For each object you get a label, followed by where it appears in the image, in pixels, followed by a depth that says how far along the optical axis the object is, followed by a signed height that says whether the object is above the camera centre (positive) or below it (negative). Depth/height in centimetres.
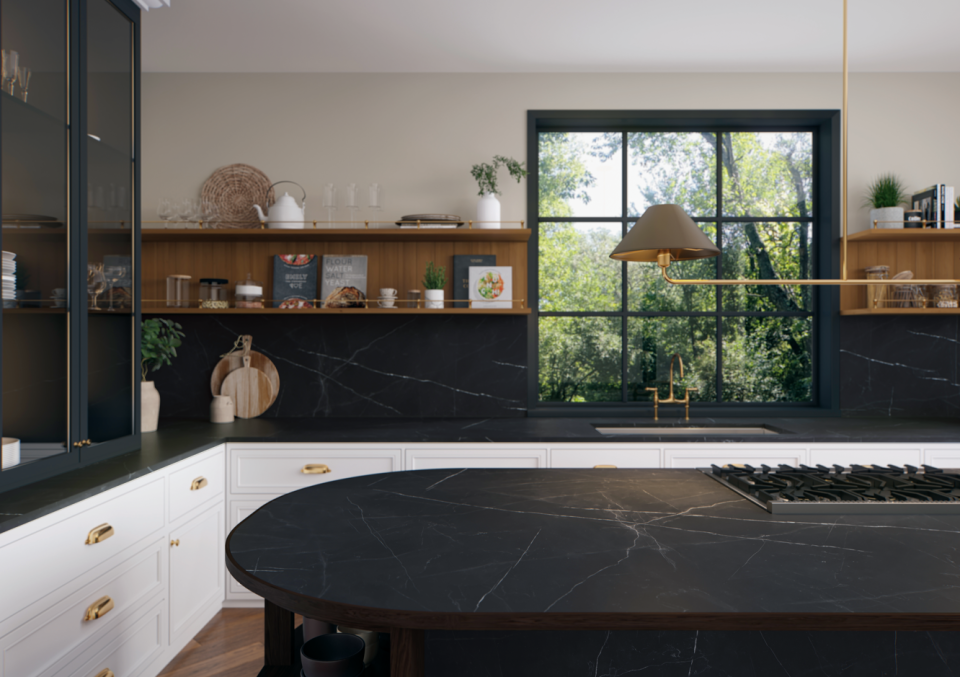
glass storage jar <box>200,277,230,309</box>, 305 +23
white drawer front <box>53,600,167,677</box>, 172 -103
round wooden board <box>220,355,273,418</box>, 320 -31
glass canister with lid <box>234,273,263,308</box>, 305 +21
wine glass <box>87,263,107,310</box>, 208 +19
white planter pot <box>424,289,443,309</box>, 305 +19
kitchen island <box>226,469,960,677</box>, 86 -41
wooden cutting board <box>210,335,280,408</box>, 323 -18
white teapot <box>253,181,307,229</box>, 306 +64
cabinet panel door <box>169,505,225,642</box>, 222 -95
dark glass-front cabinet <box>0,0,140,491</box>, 173 +34
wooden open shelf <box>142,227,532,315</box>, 324 +45
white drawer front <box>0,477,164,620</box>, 145 -61
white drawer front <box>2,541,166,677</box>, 147 -82
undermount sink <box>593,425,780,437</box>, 293 -50
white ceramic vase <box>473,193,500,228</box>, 310 +66
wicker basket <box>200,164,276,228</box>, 326 +79
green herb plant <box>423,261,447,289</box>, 307 +30
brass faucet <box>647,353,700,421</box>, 316 -36
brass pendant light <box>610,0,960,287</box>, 142 +25
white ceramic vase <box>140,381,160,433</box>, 274 -35
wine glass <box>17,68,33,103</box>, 176 +77
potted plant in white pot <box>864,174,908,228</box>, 311 +74
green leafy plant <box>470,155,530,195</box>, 315 +89
